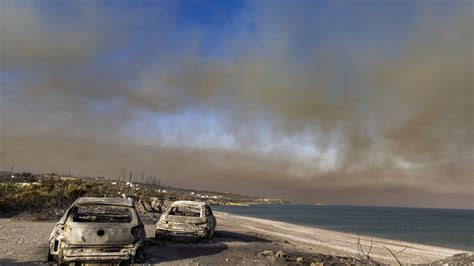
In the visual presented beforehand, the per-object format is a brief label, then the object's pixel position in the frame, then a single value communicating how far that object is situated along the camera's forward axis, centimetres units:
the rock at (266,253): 1325
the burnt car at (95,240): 887
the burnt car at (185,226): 1435
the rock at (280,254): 1278
